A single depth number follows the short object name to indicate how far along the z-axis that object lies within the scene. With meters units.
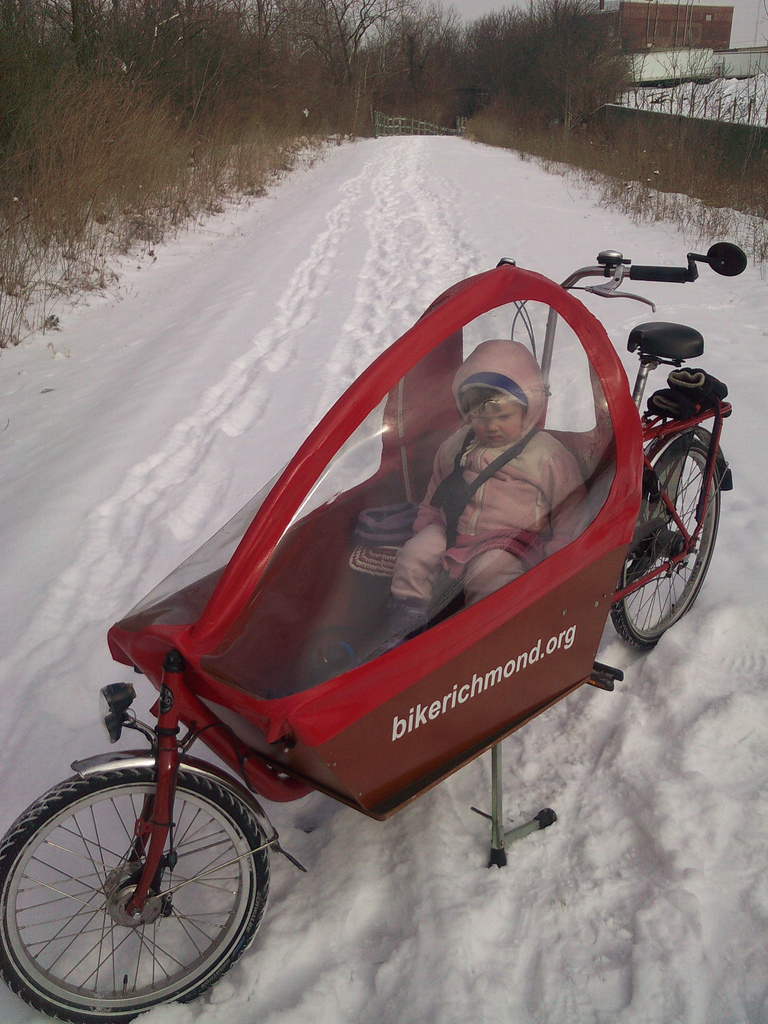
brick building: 29.42
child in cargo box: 1.83
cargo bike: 1.62
